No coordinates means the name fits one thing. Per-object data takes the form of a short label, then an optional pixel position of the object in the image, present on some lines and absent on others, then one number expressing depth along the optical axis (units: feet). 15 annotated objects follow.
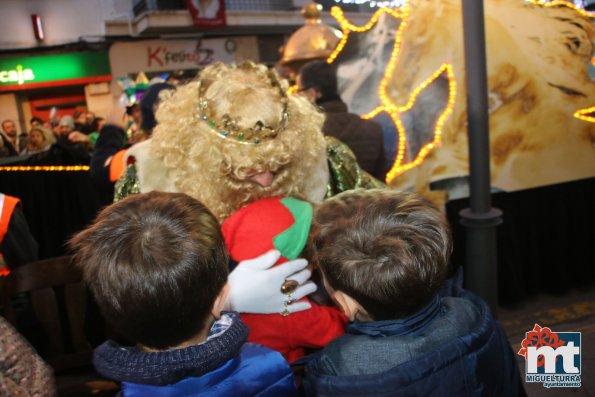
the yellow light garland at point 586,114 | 11.17
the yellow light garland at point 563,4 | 10.69
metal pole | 8.05
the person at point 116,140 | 7.13
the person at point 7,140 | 15.25
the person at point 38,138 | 15.23
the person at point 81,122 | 20.06
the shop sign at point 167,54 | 41.34
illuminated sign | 37.83
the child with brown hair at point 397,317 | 3.20
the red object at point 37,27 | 37.27
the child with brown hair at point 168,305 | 3.00
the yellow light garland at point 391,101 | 9.81
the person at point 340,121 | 9.71
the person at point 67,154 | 12.21
